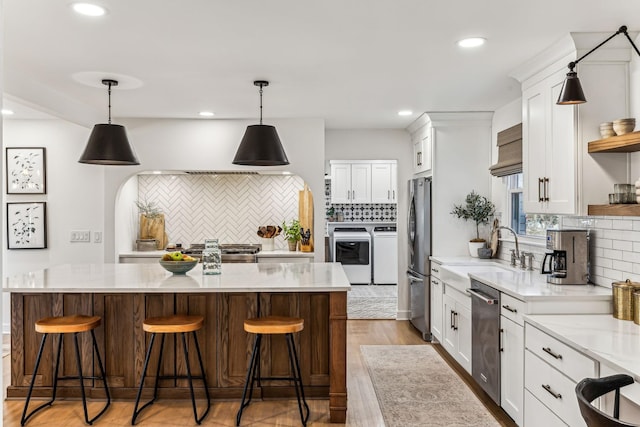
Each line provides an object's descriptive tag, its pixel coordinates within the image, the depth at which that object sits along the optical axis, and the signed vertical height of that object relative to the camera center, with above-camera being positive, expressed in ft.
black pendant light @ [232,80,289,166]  12.33 +1.63
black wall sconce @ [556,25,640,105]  8.63 +2.08
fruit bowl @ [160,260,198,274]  12.82 -1.27
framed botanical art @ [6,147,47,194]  18.63 +1.56
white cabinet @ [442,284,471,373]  13.74 -3.19
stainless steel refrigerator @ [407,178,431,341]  18.03 -1.26
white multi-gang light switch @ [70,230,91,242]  18.71 -0.71
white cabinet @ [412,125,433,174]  18.28 +2.47
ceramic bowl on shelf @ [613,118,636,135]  9.09 +1.59
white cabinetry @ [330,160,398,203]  29.25 +1.90
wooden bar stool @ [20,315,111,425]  10.91 -2.45
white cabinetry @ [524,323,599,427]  7.70 -2.62
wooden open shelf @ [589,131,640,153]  8.55 +1.25
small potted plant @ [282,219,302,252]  20.15 -0.82
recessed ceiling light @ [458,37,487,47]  9.99 +3.43
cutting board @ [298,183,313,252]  21.26 +0.22
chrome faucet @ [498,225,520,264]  14.57 -1.03
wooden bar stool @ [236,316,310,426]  10.77 -2.54
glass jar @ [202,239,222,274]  13.01 -1.11
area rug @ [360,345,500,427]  11.38 -4.51
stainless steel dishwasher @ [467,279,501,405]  11.35 -2.87
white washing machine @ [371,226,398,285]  29.40 -2.41
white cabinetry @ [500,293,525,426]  10.10 -2.93
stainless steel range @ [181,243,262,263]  19.26 -1.41
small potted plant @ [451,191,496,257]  17.48 +0.13
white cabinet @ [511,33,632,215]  9.95 +1.94
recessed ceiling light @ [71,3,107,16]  8.38 +3.45
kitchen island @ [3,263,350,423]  12.35 -2.98
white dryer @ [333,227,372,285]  29.07 -2.16
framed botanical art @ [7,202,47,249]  18.62 -0.26
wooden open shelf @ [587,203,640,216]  8.53 +0.09
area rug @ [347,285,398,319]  22.27 -4.20
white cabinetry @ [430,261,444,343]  16.79 -2.94
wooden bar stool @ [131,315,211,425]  10.93 -2.42
